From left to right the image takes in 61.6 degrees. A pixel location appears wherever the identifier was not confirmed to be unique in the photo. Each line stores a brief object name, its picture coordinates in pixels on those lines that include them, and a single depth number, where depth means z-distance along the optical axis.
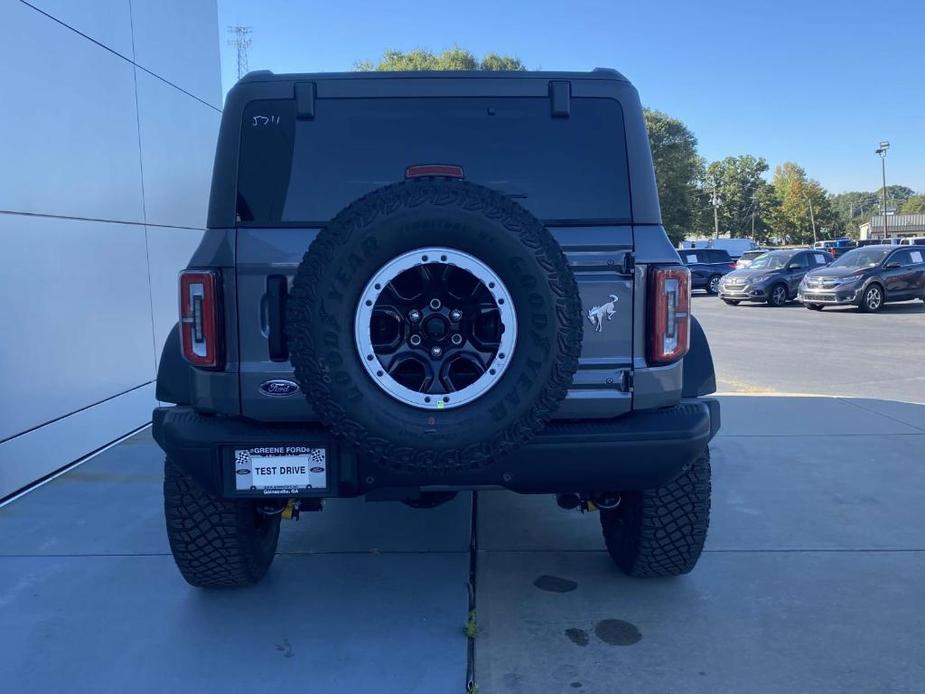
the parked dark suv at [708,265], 27.27
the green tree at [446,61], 40.81
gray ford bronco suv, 2.48
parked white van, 35.84
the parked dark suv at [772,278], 20.77
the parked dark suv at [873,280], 18.22
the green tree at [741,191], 87.56
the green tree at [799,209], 85.88
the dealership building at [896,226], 90.03
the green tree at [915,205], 119.77
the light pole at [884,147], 53.75
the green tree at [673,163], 49.62
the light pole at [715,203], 75.77
